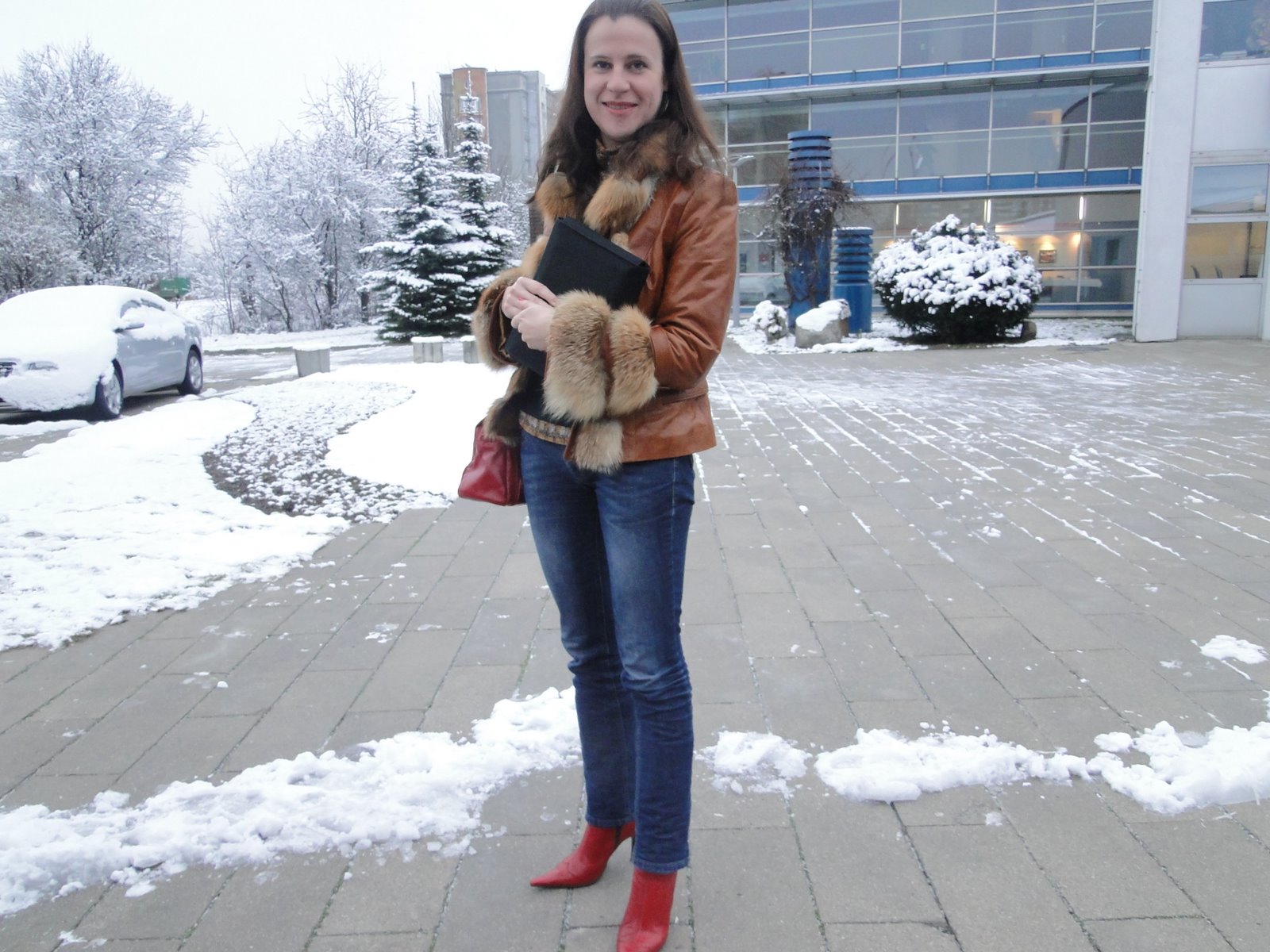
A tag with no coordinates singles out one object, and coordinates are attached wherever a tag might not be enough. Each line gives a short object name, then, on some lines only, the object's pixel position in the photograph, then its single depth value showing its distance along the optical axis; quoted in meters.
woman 1.86
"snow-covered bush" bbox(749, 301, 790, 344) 18.77
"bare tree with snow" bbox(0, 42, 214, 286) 24.81
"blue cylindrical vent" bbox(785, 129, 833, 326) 19.97
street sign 30.50
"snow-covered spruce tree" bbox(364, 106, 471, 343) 21.88
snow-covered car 9.97
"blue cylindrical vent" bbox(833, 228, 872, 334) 20.09
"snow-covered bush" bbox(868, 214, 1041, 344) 16.83
